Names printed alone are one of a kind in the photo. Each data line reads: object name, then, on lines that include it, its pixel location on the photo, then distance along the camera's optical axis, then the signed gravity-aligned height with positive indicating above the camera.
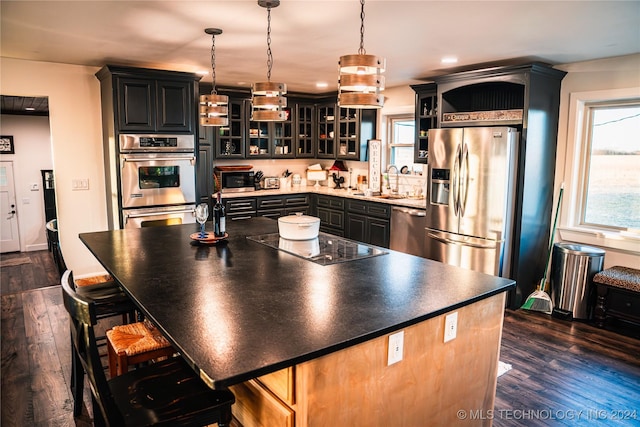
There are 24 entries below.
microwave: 6.26 -0.30
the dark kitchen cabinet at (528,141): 4.20 +0.23
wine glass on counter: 3.11 -0.38
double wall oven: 4.68 -0.20
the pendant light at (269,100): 2.74 +0.38
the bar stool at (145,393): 1.56 -0.89
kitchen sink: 5.96 -0.47
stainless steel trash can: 4.03 -1.07
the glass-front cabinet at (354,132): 6.30 +0.44
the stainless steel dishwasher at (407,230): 5.14 -0.81
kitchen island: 1.48 -0.60
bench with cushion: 3.69 -1.11
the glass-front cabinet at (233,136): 6.29 +0.35
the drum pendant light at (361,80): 2.07 +0.39
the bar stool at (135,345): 2.12 -0.91
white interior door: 7.24 -0.90
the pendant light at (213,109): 3.41 +0.40
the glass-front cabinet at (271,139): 6.60 +0.33
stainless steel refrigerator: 4.22 -0.31
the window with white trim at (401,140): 6.18 +0.32
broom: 4.25 -1.32
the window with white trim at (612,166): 4.15 -0.01
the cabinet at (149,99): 4.56 +0.65
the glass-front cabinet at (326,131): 6.80 +0.48
